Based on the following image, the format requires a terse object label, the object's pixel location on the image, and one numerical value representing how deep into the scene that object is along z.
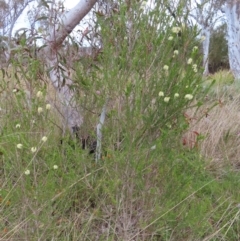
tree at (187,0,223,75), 14.26
